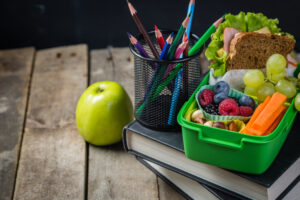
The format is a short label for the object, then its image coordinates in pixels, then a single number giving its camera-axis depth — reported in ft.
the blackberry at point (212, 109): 2.42
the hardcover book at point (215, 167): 2.36
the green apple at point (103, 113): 2.77
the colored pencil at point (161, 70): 2.45
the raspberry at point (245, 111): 2.40
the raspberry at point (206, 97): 2.45
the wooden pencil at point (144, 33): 2.47
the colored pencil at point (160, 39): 2.53
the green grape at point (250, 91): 2.53
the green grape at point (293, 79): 2.56
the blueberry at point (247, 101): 2.44
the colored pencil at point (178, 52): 2.45
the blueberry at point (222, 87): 2.47
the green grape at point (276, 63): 2.48
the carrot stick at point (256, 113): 2.32
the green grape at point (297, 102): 2.39
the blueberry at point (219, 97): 2.44
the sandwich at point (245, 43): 2.62
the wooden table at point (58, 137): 2.68
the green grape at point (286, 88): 2.46
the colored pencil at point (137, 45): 2.50
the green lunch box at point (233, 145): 2.28
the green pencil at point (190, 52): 2.53
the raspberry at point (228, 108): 2.40
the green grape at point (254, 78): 2.49
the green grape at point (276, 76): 2.53
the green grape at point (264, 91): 2.47
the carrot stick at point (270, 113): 2.30
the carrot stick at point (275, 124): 2.33
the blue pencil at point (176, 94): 2.58
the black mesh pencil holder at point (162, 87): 2.56
